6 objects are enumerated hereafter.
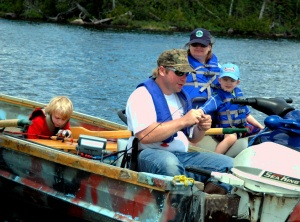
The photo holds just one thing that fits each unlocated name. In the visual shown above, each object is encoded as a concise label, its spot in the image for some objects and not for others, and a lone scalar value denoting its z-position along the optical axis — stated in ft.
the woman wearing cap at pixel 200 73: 35.64
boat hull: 24.62
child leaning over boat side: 32.26
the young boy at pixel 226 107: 33.76
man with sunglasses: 25.27
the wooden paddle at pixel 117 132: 28.80
